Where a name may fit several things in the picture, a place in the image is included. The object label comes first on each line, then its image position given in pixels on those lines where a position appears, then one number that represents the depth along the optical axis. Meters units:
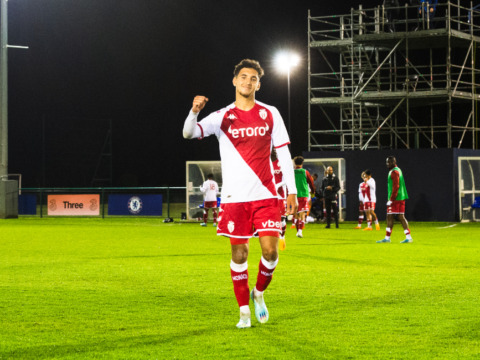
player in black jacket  25.48
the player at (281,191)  16.39
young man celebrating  6.82
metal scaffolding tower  34.47
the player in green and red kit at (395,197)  18.27
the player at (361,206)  26.63
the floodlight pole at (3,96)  33.28
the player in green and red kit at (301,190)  19.72
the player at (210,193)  27.83
